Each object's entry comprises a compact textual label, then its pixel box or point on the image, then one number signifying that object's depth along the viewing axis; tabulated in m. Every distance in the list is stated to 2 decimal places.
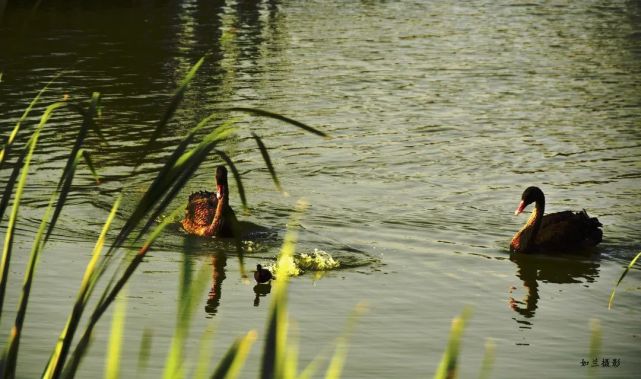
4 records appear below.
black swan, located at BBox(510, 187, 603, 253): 26.37
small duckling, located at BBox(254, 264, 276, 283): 23.23
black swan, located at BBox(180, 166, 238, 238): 27.19
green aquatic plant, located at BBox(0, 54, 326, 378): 6.75
